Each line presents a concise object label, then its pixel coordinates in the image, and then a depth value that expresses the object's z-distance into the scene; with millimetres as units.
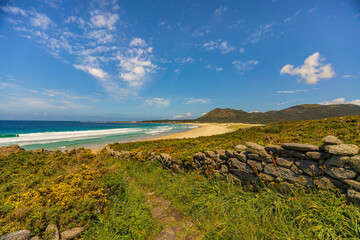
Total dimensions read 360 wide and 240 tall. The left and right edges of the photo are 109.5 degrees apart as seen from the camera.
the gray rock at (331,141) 3006
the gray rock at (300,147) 3252
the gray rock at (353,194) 2615
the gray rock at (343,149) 2746
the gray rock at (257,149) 4051
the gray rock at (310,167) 3217
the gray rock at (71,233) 3008
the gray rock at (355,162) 2596
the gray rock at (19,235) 2631
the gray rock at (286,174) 3355
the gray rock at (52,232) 2859
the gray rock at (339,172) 2736
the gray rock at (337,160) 2836
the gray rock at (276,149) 3822
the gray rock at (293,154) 3429
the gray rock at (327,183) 2938
